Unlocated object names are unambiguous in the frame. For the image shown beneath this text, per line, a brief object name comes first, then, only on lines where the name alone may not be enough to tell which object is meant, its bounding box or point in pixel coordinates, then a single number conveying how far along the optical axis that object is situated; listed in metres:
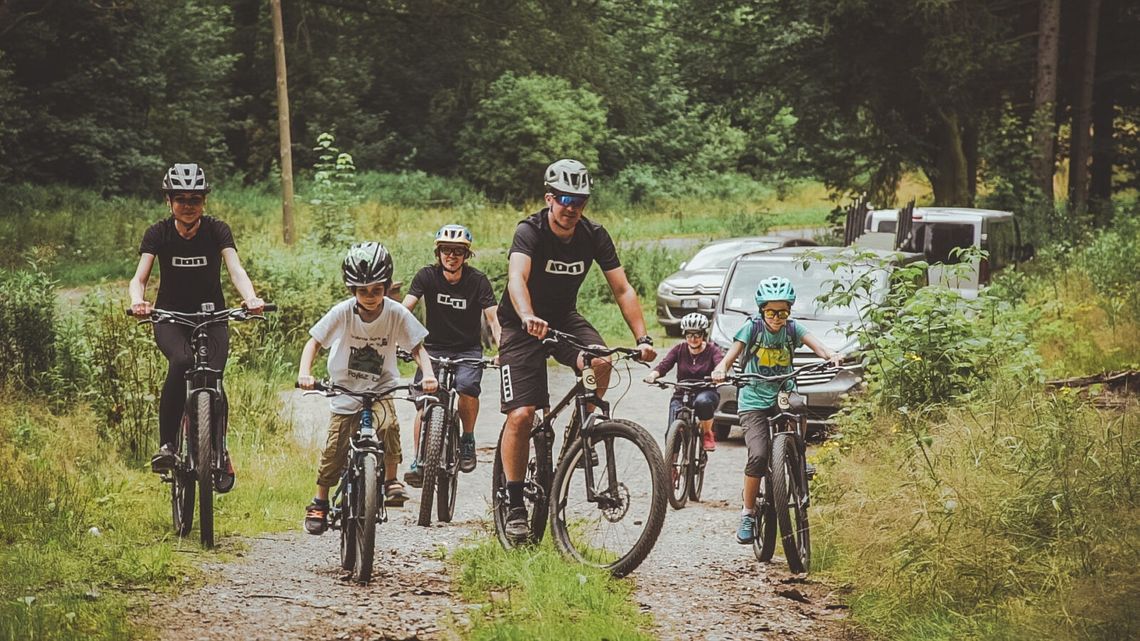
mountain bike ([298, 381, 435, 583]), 13.42
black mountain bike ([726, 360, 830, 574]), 14.59
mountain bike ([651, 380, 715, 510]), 18.91
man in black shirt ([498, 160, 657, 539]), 13.42
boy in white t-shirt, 14.14
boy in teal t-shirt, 15.28
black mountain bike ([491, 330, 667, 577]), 12.93
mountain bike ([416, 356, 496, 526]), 17.08
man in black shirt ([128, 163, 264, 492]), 15.31
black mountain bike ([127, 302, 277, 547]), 14.91
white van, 37.06
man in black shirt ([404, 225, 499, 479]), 18.78
